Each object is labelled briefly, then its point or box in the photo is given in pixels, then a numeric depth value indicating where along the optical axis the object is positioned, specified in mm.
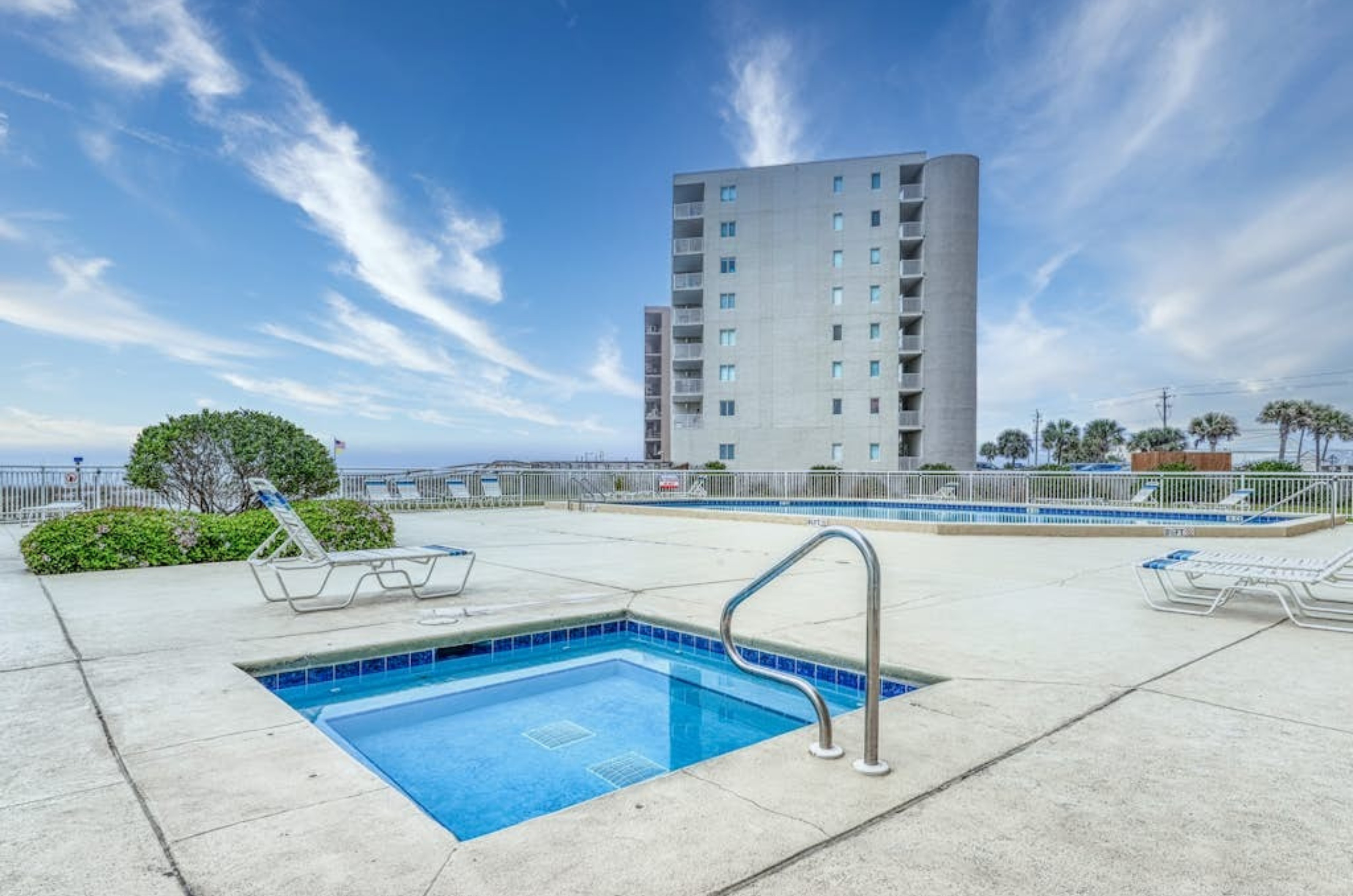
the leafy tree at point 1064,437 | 76000
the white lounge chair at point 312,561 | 5797
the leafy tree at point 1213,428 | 65875
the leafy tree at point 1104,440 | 74000
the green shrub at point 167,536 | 7746
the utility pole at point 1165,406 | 76875
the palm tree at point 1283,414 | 60969
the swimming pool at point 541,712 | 3152
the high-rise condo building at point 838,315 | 35969
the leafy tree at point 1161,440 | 74125
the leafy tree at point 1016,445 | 84625
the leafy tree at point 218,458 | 9227
